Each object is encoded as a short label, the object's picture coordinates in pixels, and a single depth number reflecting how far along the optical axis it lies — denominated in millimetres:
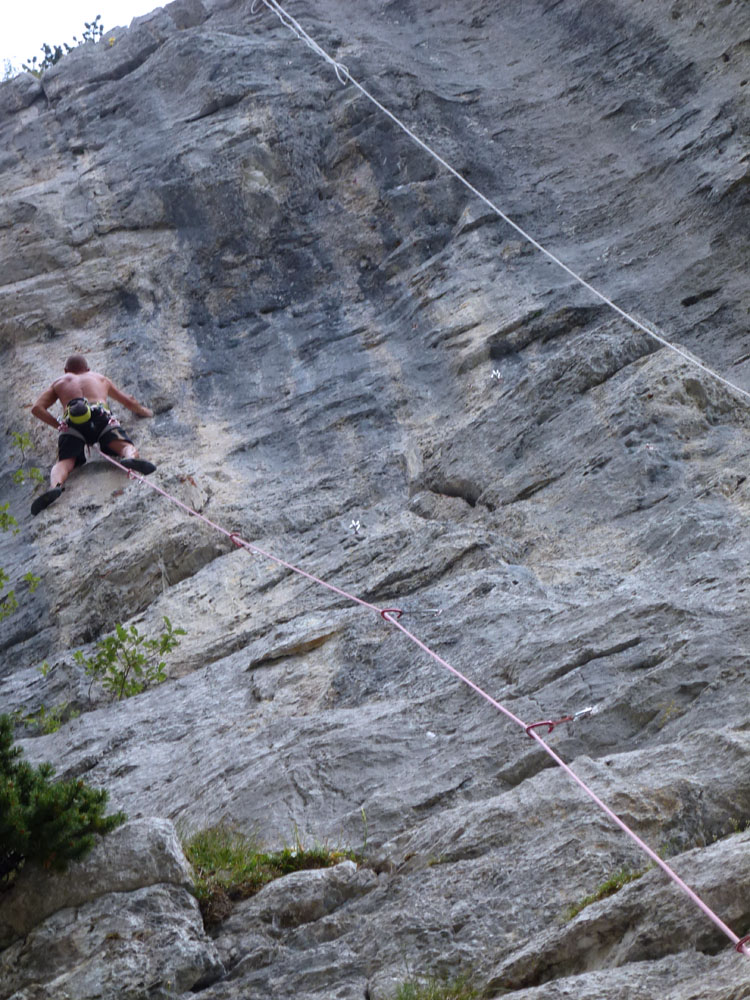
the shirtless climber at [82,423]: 18125
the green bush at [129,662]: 13773
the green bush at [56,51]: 34812
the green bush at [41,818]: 7687
